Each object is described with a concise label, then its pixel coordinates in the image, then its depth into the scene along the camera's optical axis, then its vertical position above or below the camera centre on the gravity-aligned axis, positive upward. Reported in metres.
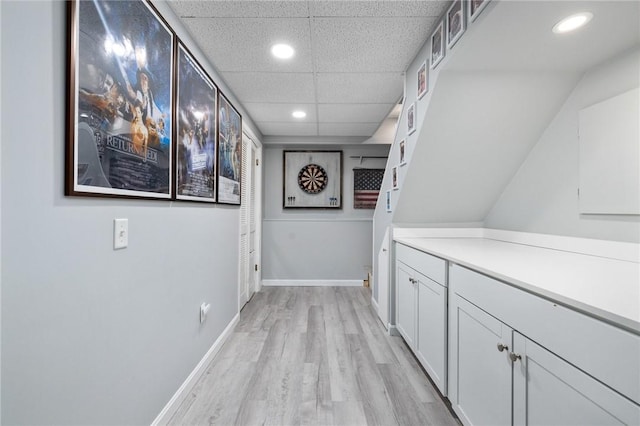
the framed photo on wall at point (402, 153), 2.16 +0.47
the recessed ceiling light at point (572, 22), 1.14 +0.80
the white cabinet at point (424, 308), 1.62 -0.63
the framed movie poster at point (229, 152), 2.23 +0.52
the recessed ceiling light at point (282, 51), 1.83 +1.07
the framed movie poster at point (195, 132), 1.58 +0.50
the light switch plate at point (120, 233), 1.10 -0.08
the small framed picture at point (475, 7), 1.17 +0.88
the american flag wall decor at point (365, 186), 4.31 +0.42
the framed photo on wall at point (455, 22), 1.33 +0.93
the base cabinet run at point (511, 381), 0.75 -0.55
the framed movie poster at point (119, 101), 0.90 +0.42
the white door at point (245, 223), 3.20 -0.11
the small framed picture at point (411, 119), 1.94 +0.67
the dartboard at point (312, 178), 4.26 +0.53
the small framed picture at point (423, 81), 1.74 +0.83
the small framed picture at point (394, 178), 2.36 +0.30
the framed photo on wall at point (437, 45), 1.53 +0.94
